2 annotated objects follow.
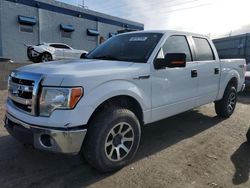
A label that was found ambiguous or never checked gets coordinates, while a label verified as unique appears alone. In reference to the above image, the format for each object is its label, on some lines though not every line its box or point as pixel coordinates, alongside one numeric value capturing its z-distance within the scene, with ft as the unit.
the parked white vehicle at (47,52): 32.85
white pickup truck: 6.75
